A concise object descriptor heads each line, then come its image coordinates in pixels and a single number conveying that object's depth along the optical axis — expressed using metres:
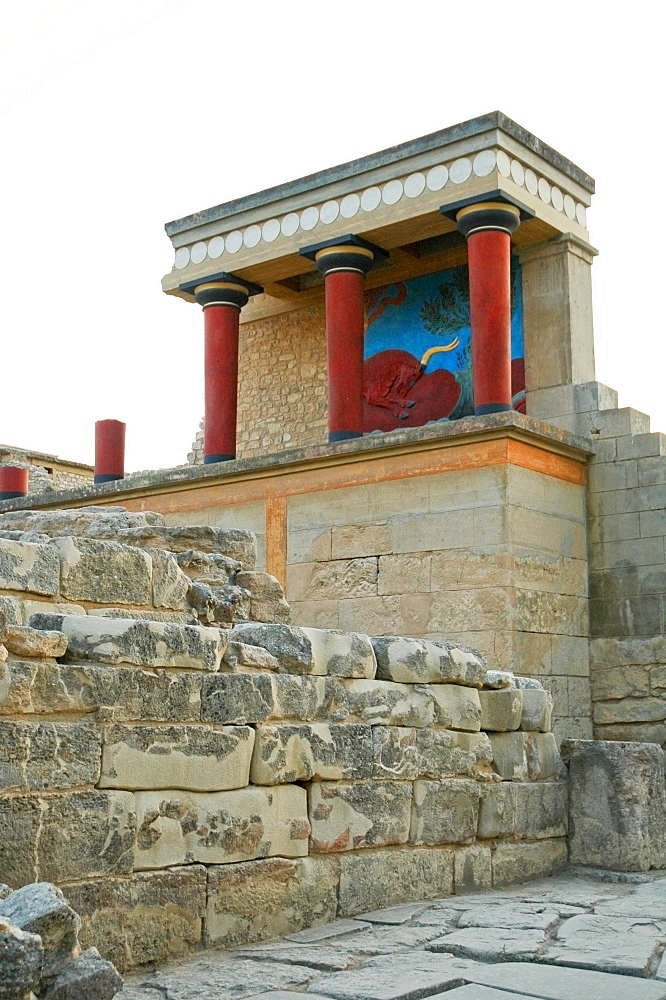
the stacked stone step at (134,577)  5.00
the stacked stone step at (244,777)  3.75
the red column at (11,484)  14.81
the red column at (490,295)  10.85
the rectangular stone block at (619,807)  6.05
